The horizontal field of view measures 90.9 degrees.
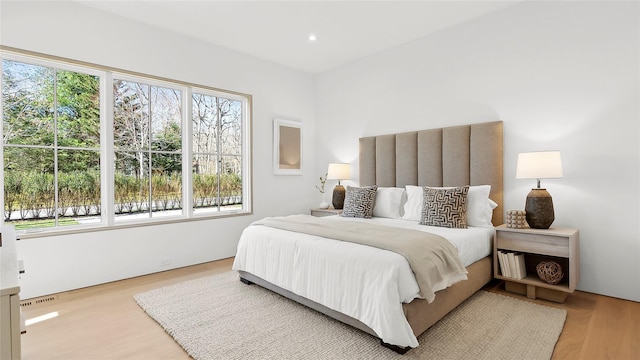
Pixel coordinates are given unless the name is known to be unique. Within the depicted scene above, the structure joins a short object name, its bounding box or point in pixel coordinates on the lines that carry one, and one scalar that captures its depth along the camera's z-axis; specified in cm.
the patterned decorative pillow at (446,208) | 307
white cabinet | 93
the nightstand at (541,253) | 259
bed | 197
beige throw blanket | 202
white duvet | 192
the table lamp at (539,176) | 274
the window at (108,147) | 294
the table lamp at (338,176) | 468
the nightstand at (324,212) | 457
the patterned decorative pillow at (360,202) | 385
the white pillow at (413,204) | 356
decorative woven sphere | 268
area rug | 197
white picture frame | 484
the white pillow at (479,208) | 319
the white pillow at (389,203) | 386
